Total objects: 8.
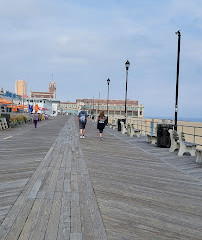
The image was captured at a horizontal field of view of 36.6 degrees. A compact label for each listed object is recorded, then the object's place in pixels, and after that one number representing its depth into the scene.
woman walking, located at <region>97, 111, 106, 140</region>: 17.82
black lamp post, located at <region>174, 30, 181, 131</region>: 15.27
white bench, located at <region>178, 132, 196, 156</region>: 11.83
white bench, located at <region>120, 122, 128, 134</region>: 25.98
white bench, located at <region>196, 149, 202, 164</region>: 9.91
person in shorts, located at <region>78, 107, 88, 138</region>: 17.64
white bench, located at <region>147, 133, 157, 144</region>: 16.50
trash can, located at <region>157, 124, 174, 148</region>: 14.33
